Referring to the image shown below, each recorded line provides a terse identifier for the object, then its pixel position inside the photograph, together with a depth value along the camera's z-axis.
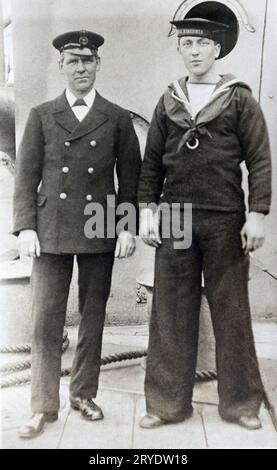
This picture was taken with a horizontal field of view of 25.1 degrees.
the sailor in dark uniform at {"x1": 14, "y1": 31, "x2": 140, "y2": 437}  2.07
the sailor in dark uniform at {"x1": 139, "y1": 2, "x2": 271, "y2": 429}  2.01
